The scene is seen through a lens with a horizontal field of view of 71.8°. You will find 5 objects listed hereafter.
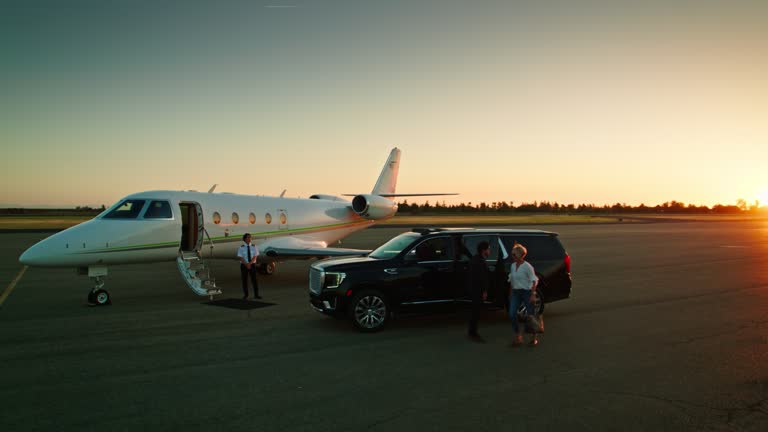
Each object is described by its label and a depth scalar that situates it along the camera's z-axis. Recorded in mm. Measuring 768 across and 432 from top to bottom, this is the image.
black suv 9727
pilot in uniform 13523
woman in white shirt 8414
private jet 12758
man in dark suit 8953
